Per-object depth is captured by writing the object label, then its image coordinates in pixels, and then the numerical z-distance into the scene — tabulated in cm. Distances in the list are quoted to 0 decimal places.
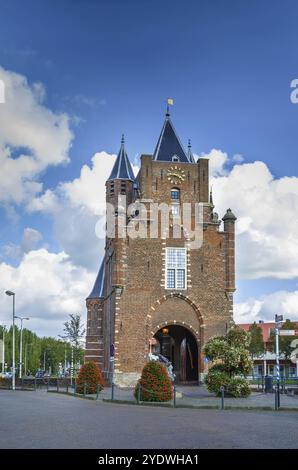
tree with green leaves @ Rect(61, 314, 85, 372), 7438
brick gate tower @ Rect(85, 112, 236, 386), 4297
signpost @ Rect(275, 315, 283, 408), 2931
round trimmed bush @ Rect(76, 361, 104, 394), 3198
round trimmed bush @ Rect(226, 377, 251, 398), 2941
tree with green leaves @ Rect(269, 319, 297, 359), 7062
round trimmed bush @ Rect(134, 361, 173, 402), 2570
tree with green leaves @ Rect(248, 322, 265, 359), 7488
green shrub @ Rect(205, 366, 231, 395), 2941
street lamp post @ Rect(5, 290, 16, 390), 4838
